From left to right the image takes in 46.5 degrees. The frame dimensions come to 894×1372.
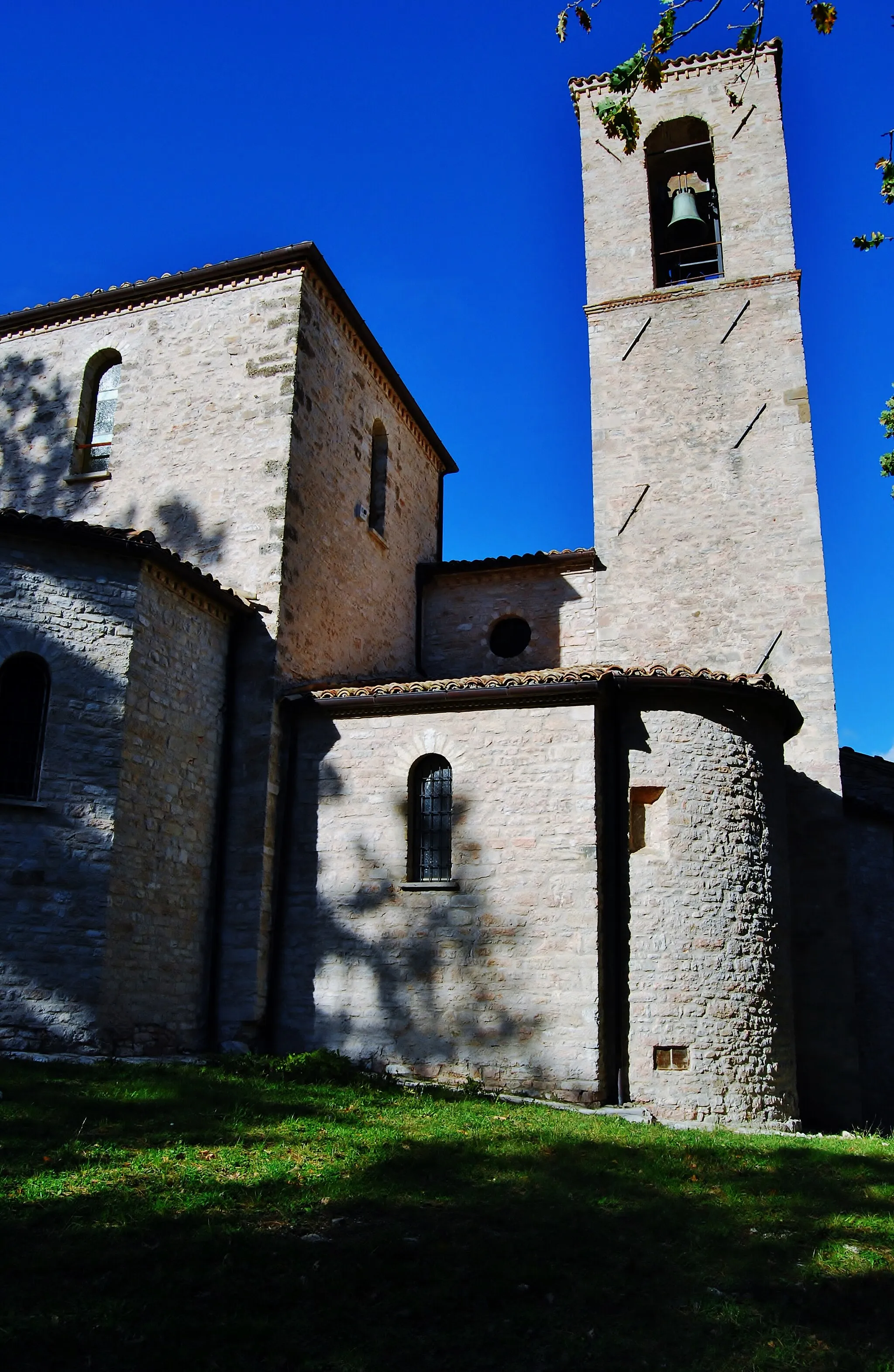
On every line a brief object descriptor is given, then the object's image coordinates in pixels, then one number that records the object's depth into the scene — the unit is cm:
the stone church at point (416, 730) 1035
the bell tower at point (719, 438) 1354
